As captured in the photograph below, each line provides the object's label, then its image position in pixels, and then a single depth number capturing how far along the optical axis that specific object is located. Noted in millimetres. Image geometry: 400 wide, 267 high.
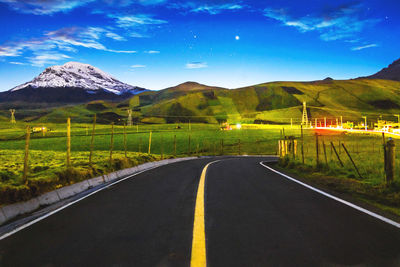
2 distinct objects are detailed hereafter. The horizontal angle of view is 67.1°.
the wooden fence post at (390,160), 9523
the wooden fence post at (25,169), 8401
